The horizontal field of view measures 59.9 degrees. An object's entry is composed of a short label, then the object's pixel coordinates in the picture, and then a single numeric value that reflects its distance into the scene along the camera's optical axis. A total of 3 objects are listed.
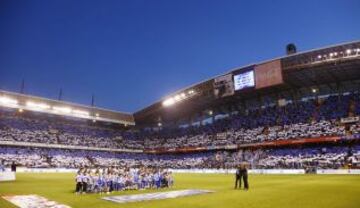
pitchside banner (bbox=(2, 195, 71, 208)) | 16.47
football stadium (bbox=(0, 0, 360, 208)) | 21.31
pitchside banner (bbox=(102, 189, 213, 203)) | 19.19
